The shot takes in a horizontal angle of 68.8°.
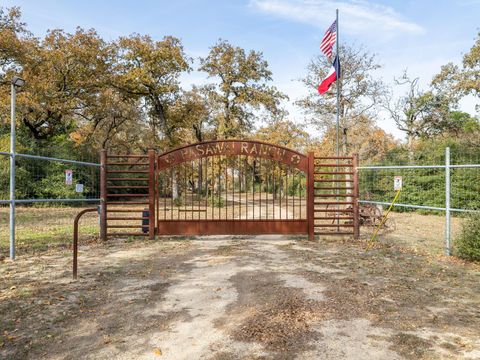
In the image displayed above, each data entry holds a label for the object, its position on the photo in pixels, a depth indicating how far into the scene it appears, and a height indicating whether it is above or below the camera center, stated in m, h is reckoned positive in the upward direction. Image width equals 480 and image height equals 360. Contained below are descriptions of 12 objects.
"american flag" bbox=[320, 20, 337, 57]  12.64 +5.40
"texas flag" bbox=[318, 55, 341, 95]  12.65 +4.07
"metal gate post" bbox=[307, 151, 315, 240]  9.09 -0.17
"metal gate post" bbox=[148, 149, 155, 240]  9.10 -0.20
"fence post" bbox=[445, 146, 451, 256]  7.04 -0.36
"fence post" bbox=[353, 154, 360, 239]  9.32 -0.35
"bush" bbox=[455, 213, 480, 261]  6.53 -0.98
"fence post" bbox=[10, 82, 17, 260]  6.60 -0.05
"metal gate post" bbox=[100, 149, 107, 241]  8.98 -0.15
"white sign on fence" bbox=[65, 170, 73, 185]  8.72 +0.25
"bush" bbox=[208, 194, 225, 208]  21.74 -1.01
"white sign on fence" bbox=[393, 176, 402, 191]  8.16 +0.12
